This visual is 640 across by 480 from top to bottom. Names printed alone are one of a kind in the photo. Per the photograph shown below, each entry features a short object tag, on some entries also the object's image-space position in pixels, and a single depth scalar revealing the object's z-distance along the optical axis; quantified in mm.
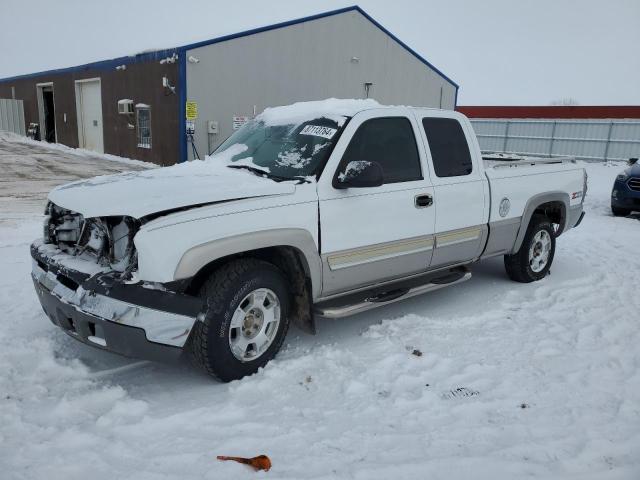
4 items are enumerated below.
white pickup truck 3150
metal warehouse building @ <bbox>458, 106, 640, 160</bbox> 23156
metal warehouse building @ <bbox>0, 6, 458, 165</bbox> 16219
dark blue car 10477
